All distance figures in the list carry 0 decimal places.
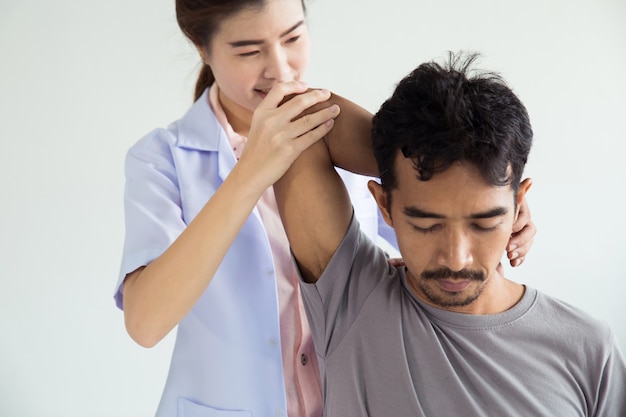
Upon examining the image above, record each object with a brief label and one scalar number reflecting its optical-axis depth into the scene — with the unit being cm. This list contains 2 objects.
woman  153
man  137
